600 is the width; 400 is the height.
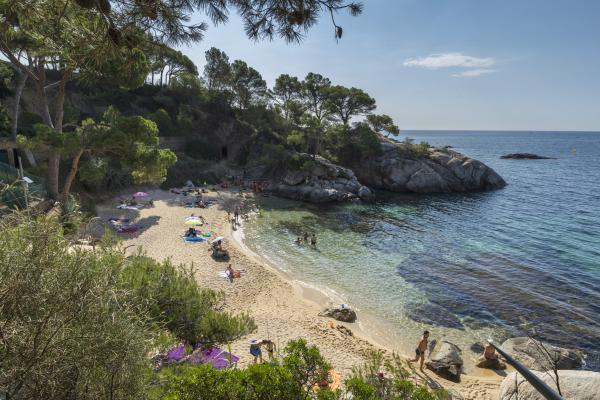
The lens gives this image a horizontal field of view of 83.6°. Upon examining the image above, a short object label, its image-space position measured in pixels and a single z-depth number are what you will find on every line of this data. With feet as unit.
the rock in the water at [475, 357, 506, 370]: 43.73
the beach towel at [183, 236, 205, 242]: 77.77
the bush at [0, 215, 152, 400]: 14.30
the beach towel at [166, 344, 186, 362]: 26.40
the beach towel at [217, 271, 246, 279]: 62.08
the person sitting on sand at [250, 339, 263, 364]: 36.70
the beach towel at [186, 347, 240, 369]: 27.73
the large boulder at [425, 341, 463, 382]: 41.63
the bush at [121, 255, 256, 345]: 35.60
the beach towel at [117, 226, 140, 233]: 77.30
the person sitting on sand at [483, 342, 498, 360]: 43.88
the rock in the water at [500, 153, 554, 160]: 317.63
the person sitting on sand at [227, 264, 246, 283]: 61.97
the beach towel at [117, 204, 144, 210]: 91.73
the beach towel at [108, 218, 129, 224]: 81.66
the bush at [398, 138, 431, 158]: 170.91
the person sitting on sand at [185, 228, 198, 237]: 79.92
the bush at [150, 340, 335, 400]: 16.48
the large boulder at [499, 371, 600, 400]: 29.25
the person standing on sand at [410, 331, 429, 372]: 42.93
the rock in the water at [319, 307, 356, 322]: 52.65
